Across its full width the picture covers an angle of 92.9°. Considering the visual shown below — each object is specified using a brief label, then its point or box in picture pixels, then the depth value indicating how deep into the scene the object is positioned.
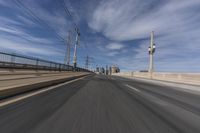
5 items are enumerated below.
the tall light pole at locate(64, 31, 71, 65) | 23.95
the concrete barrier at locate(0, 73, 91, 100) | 3.32
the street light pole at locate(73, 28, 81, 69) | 22.78
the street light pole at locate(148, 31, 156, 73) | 16.59
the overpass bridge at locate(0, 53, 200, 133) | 1.97
